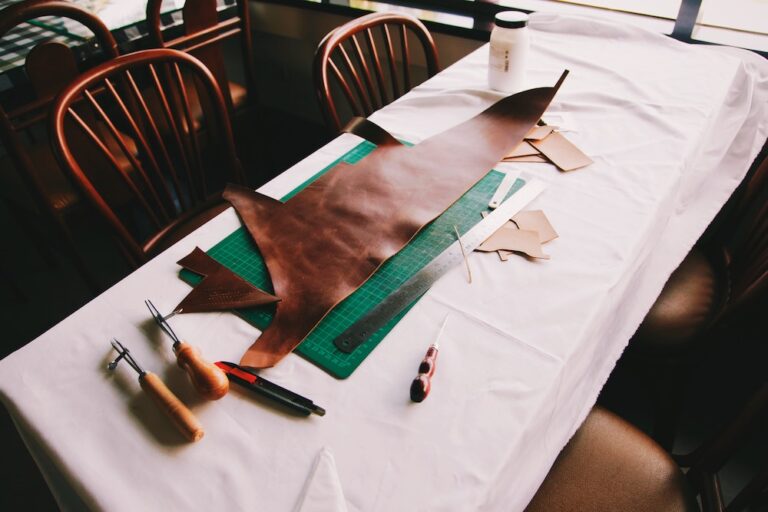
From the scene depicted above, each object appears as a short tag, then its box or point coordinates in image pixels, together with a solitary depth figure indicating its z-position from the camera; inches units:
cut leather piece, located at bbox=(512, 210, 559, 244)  31.7
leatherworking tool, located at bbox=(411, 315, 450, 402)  23.2
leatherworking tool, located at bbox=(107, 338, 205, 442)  22.3
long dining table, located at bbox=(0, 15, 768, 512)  21.2
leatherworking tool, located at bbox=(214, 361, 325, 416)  23.2
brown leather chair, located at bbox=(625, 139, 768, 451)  39.8
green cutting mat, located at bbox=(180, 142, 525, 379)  25.8
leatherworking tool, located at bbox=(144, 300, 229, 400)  23.1
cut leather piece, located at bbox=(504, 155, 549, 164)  38.3
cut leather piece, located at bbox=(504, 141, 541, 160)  38.8
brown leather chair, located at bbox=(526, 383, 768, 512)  30.0
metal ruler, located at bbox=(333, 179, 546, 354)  26.5
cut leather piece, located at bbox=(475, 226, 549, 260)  30.5
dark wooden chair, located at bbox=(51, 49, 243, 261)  40.4
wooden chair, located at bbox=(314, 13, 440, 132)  49.1
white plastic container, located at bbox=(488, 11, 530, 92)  43.0
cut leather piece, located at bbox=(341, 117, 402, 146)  40.7
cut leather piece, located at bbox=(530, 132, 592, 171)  37.4
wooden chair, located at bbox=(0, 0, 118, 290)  48.0
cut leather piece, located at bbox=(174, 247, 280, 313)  28.2
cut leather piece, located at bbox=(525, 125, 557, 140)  40.0
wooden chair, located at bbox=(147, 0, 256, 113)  60.8
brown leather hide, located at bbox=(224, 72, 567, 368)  28.1
